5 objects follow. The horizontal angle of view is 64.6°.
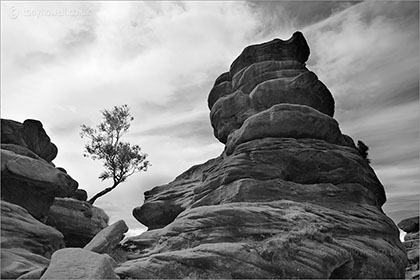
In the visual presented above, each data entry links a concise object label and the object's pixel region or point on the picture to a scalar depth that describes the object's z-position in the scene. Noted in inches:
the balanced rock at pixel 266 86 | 1237.9
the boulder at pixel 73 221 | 1354.6
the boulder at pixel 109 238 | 834.2
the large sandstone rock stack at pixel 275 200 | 676.1
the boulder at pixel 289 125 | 1083.9
